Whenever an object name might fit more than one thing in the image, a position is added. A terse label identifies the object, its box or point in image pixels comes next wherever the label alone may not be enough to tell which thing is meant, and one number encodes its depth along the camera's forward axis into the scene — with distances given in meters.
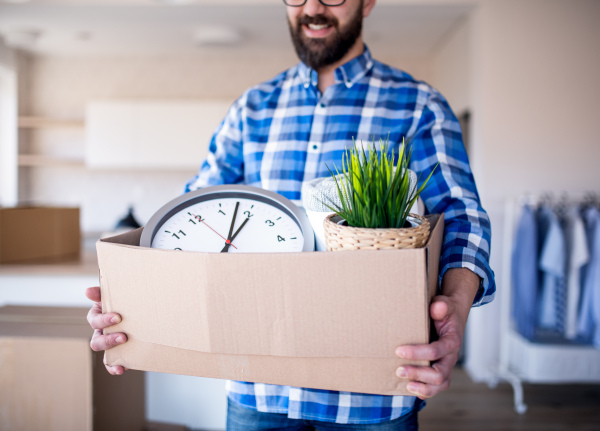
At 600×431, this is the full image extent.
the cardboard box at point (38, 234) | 1.98
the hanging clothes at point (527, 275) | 2.62
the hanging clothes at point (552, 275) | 2.51
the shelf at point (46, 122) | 4.64
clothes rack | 2.64
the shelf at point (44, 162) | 4.60
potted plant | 0.51
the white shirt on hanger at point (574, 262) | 2.48
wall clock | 0.63
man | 0.84
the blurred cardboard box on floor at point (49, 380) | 1.42
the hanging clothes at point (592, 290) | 2.44
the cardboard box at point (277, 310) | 0.49
